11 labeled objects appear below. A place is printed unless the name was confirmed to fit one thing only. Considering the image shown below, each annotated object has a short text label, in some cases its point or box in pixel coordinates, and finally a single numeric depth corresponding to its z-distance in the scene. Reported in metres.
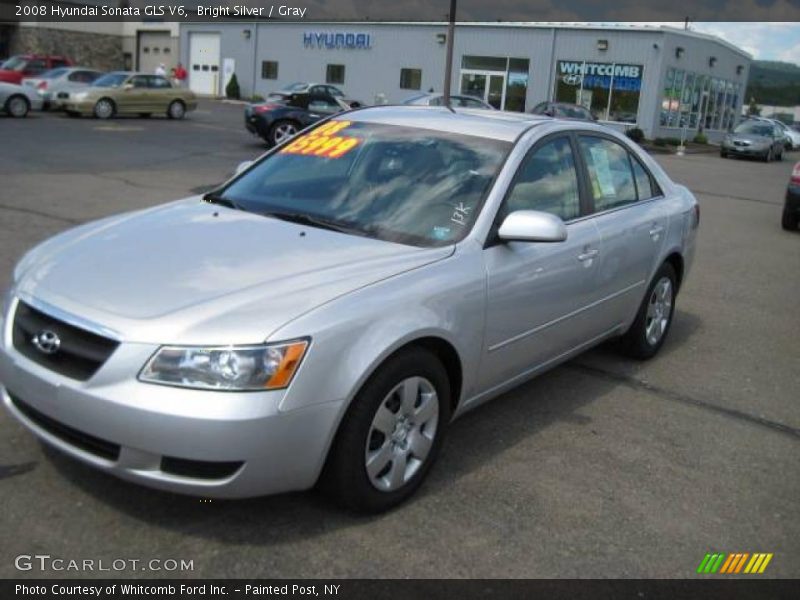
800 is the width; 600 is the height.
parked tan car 23.72
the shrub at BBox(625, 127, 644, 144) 32.75
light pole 22.95
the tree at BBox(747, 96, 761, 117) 76.69
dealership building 33.94
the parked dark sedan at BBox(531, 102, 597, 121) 24.97
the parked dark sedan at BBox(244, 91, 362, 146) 18.61
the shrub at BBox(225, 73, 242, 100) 44.12
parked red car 26.23
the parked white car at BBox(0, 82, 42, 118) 21.58
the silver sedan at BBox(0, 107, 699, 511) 2.74
